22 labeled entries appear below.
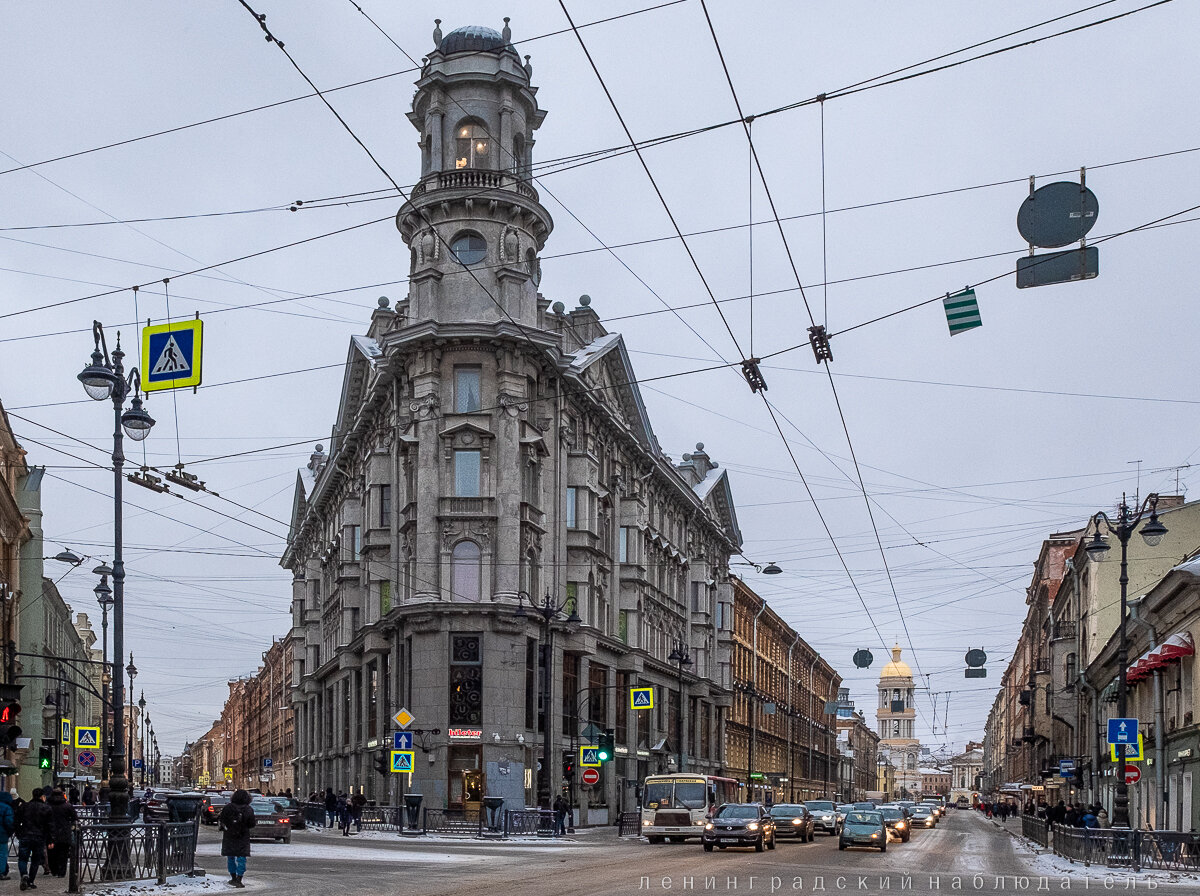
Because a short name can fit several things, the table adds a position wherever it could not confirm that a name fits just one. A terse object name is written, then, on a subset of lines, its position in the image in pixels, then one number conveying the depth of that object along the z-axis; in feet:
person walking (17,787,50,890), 73.61
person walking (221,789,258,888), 72.13
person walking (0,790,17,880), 73.81
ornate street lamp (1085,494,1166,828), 109.40
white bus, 150.20
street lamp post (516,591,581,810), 149.48
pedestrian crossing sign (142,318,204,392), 72.23
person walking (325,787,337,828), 179.22
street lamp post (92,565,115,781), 138.62
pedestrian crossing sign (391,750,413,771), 136.36
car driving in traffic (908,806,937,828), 257.14
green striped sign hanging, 63.10
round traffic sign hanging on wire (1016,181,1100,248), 55.98
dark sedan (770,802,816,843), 157.28
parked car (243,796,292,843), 130.31
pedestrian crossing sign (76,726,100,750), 165.78
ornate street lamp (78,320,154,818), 73.31
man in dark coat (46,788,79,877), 73.20
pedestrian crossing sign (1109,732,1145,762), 109.19
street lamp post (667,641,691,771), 230.89
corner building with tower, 165.68
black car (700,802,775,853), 123.54
